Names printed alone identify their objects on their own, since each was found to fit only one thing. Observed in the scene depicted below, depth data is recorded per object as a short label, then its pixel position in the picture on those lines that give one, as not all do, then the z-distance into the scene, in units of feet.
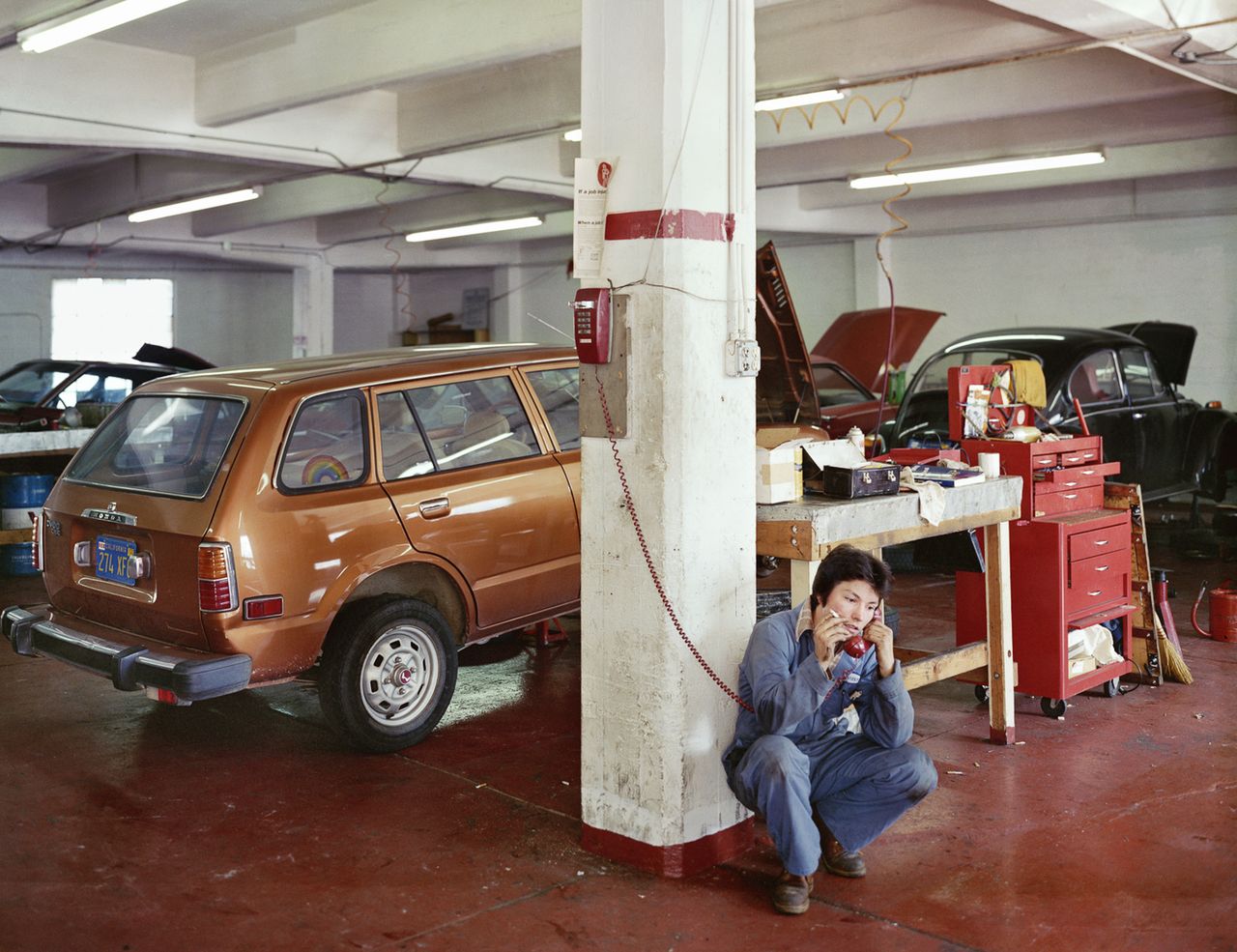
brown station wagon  15.38
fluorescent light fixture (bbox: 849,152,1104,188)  40.68
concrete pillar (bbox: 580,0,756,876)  12.44
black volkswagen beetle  32.14
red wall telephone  12.67
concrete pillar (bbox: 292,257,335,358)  66.03
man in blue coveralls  11.78
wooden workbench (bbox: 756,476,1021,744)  13.60
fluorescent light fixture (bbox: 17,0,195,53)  23.44
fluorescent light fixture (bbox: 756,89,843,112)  30.19
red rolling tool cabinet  17.56
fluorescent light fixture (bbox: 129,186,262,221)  45.47
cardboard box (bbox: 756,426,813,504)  13.98
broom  19.84
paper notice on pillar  12.87
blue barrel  29.22
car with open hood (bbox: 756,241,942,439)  39.06
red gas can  22.89
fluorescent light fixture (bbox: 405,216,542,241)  54.85
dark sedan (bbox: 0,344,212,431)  33.73
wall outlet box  12.85
